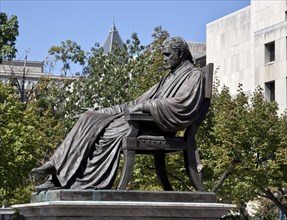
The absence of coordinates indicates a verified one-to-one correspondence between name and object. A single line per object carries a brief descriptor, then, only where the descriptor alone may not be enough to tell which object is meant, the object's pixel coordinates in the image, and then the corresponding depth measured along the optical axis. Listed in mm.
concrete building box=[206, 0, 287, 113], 53312
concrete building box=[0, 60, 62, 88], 109575
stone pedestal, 11641
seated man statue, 12281
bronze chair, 12430
